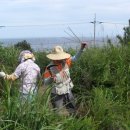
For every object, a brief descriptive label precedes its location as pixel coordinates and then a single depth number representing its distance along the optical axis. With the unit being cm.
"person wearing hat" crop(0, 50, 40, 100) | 561
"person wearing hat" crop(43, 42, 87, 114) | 578
